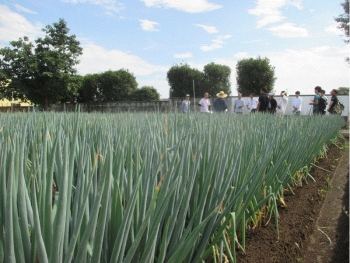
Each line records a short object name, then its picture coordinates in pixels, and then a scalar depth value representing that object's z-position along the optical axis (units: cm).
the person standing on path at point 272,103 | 793
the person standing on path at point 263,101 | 695
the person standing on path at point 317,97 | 681
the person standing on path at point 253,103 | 905
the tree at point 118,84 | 1945
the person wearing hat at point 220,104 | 653
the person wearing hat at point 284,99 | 716
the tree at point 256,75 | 2055
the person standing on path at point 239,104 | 792
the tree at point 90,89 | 2022
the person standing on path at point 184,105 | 722
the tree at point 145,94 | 1908
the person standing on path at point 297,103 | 744
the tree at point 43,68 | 1758
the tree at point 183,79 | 2188
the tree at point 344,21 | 1637
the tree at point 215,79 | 2161
